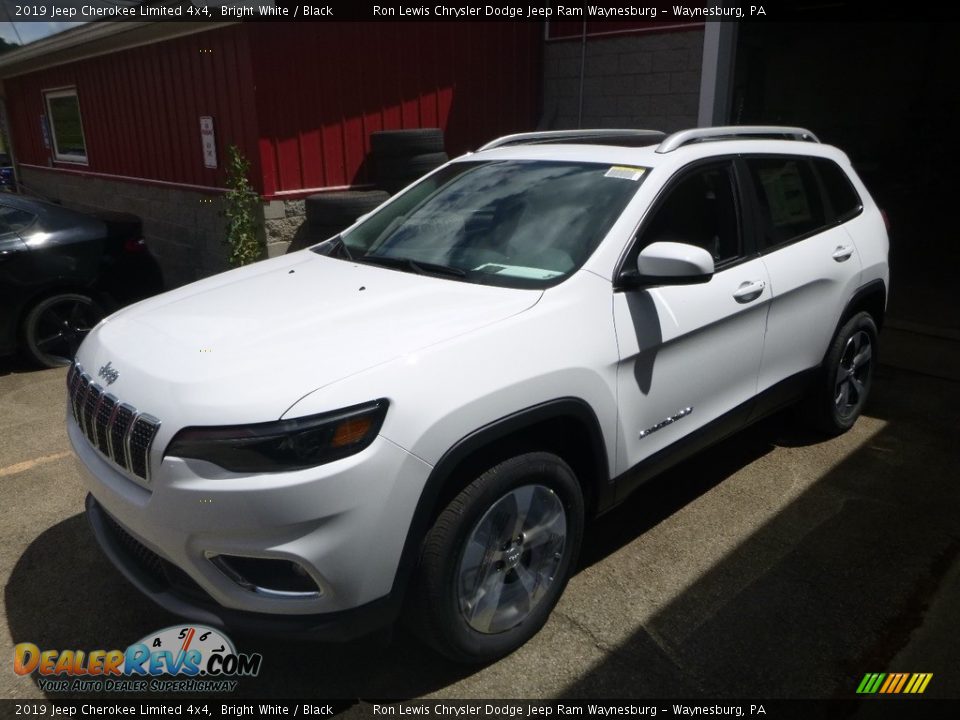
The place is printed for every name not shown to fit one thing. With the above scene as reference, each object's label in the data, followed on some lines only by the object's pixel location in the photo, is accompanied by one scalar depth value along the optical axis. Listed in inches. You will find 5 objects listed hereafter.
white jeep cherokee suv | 85.7
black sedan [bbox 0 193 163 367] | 232.7
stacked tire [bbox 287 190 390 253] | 269.6
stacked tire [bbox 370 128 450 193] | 300.5
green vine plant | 282.0
